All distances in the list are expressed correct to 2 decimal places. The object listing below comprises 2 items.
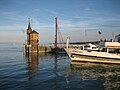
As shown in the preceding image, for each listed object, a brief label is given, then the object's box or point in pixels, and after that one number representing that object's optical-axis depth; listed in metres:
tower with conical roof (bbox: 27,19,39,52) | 54.92
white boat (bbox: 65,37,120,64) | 27.21
